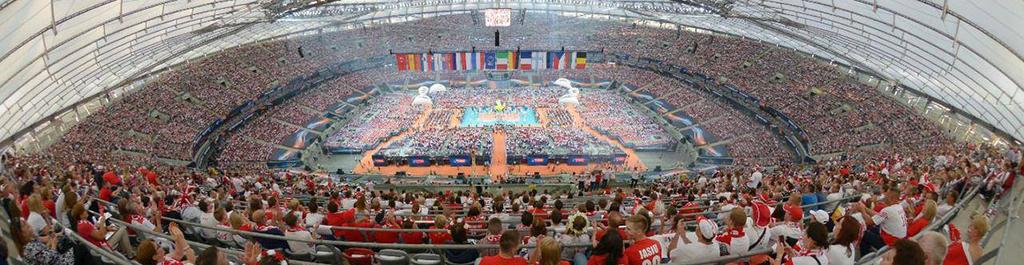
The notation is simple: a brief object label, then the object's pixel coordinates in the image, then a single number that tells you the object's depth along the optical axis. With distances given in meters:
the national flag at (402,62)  46.05
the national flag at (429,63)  46.03
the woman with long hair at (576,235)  5.64
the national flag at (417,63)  46.19
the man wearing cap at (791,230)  6.05
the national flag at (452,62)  46.09
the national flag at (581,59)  45.81
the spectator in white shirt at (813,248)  4.02
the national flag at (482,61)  46.29
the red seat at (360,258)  6.16
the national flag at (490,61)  46.30
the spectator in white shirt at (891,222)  5.87
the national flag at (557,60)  45.62
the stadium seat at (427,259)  5.60
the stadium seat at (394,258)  5.61
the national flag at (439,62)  46.09
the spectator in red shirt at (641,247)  4.35
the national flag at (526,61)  46.22
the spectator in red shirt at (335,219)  7.77
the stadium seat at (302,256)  6.20
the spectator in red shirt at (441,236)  6.63
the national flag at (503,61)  46.38
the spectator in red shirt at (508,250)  4.09
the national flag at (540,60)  45.91
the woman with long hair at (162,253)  4.52
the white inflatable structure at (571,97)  42.19
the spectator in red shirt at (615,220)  5.67
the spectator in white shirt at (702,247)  4.56
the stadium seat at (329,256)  5.99
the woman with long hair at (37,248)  4.72
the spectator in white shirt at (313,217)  7.87
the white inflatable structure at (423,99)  42.34
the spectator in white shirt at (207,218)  7.59
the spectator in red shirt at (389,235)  7.24
